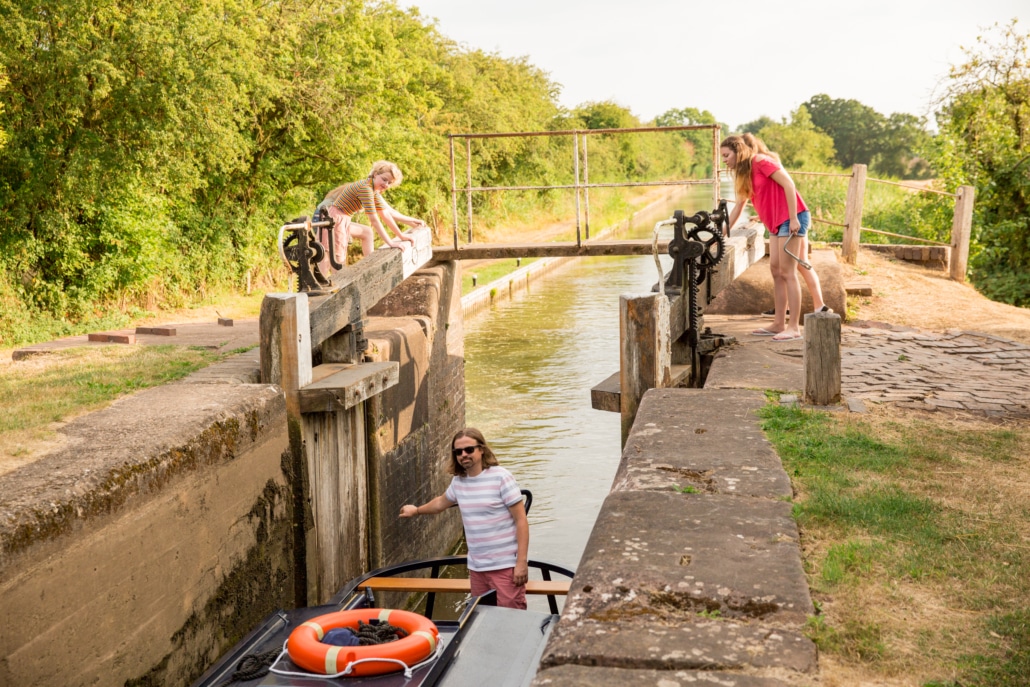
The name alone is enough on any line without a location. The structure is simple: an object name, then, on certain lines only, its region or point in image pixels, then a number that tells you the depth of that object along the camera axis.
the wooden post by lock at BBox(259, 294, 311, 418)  7.46
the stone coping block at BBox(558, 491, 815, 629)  3.59
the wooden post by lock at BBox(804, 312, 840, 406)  6.30
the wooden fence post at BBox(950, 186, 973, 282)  14.54
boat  4.99
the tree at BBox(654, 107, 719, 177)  126.75
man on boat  5.77
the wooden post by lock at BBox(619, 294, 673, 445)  6.98
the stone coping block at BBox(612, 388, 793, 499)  4.91
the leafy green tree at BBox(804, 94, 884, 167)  100.62
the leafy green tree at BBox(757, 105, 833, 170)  79.98
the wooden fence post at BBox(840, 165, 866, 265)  14.25
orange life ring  4.98
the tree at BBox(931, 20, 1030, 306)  16.53
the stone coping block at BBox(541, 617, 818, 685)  3.21
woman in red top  8.47
